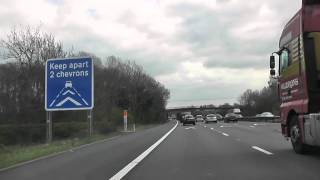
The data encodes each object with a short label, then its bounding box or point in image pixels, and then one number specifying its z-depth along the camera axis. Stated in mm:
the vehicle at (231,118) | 85188
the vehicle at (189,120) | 75606
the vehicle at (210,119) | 86925
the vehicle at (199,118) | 111388
